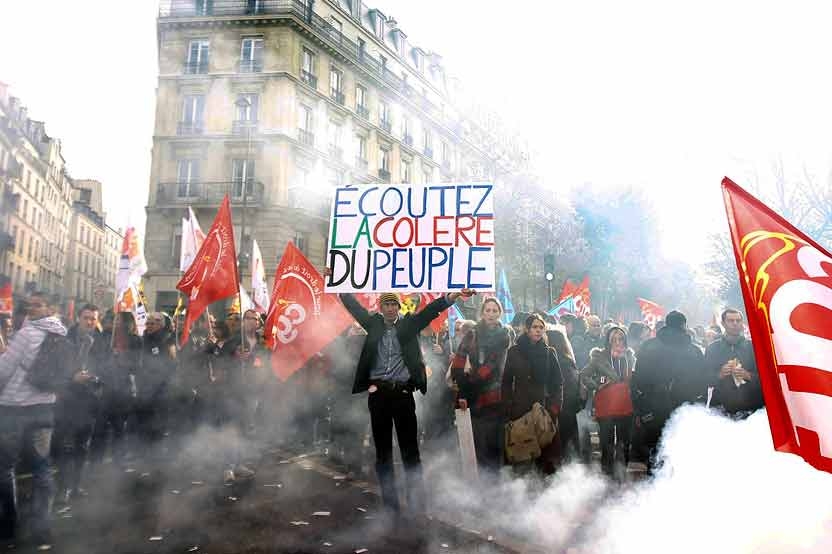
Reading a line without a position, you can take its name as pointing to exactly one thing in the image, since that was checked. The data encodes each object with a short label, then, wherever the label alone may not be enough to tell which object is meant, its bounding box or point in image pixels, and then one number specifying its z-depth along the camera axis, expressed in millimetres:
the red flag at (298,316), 7949
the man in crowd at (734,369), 5305
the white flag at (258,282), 12023
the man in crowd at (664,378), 5762
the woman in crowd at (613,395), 6418
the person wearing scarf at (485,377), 5906
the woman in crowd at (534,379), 5520
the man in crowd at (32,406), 4402
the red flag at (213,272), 7629
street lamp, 18125
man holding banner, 4992
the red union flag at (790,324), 2195
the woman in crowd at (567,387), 6211
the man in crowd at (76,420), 5492
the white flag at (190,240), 9414
